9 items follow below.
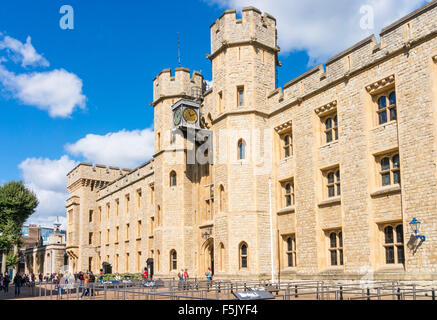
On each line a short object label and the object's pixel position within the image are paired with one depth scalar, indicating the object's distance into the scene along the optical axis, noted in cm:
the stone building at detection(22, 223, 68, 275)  6638
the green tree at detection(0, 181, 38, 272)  5706
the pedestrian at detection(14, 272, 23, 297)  3336
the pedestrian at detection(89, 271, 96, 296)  3086
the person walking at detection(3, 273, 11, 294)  3759
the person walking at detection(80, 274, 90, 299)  2461
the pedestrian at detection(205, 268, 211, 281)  2842
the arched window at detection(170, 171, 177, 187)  3428
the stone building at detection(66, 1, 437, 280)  1847
